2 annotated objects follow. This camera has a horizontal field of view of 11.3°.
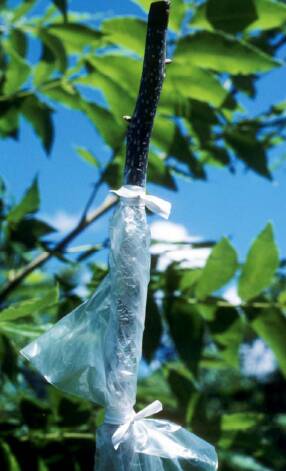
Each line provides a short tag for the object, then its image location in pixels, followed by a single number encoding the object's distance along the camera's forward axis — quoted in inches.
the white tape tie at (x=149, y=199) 27.1
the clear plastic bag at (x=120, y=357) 26.8
